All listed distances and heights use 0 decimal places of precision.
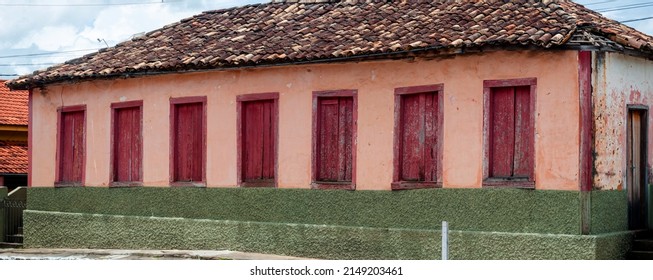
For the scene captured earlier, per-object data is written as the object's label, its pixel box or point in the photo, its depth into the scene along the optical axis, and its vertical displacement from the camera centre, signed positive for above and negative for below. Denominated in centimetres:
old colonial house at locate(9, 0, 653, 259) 1636 +37
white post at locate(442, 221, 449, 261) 1218 -86
